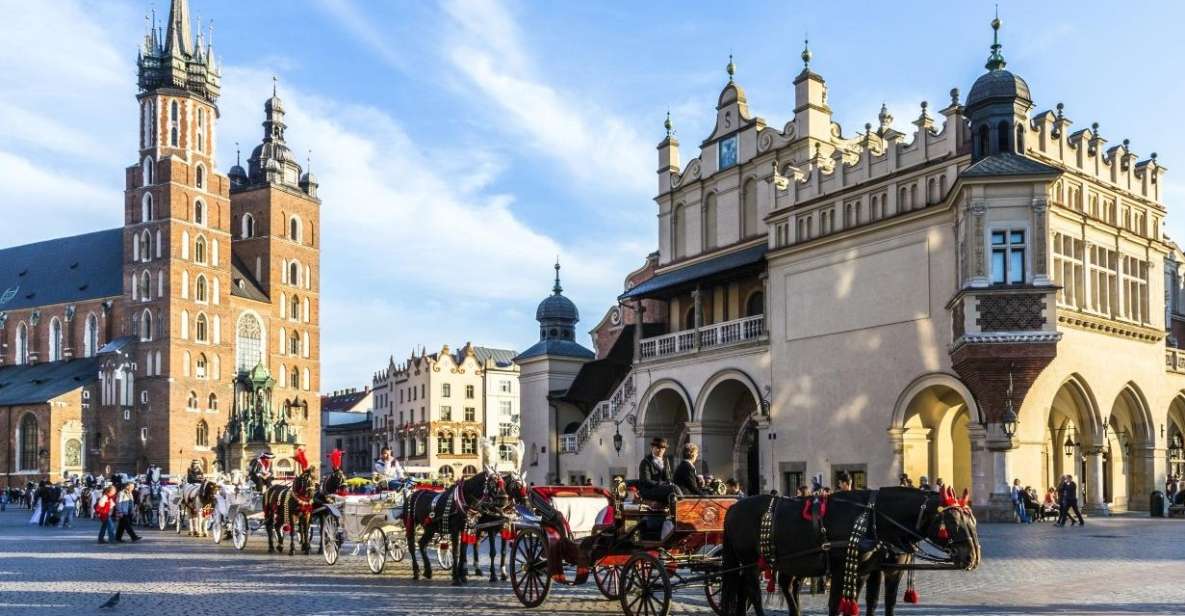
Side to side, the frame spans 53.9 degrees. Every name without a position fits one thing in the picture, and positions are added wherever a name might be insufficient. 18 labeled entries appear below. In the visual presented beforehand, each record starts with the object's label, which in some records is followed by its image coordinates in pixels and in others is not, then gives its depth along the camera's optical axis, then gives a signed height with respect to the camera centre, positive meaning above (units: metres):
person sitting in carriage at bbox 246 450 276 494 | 27.50 -2.23
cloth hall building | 29.55 +2.01
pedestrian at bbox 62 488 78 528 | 42.47 -4.44
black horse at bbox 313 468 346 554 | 22.55 -2.14
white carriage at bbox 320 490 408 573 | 20.39 -2.56
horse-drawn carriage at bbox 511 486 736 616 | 13.17 -1.99
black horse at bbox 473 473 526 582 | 17.20 -2.04
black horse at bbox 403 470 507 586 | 17.50 -1.94
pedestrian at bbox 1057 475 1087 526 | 28.97 -2.98
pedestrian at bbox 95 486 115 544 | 29.89 -3.25
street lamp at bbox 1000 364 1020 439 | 29.14 -1.04
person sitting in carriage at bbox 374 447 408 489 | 22.87 -1.80
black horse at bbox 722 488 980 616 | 10.70 -1.54
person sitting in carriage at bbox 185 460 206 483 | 36.19 -3.02
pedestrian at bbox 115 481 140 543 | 30.13 -3.42
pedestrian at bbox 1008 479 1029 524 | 29.61 -3.14
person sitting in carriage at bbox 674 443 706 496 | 14.38 -1.20
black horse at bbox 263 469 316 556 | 24.09 -2.58
